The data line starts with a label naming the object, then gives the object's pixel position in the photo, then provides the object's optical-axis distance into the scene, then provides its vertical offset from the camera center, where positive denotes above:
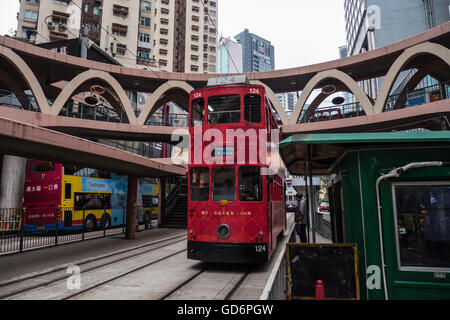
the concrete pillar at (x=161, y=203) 21.19 -0.28
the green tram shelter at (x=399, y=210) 4.44 -0.18
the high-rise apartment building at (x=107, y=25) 44.28 +27.79
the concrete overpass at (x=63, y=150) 7.61 +1.58
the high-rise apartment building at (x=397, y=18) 37.91 +23.80
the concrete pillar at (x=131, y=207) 15.50 -0.41
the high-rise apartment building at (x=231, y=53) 115.65 +58.38
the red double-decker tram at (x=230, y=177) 8.32 +0.62
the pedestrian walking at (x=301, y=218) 11.38 -0.74
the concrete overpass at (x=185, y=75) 23.19 +11.28
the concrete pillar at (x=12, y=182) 18.91 +1.14
